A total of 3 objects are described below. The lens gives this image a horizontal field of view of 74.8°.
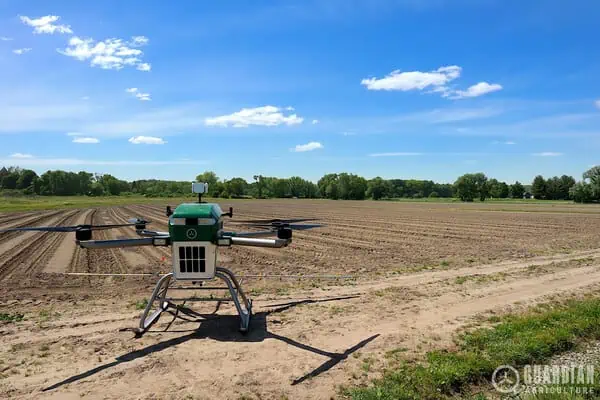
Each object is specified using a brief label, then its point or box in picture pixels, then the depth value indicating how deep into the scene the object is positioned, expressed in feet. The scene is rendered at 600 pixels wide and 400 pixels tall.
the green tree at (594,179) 281.54
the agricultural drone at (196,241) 17.99
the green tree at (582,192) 286.25
